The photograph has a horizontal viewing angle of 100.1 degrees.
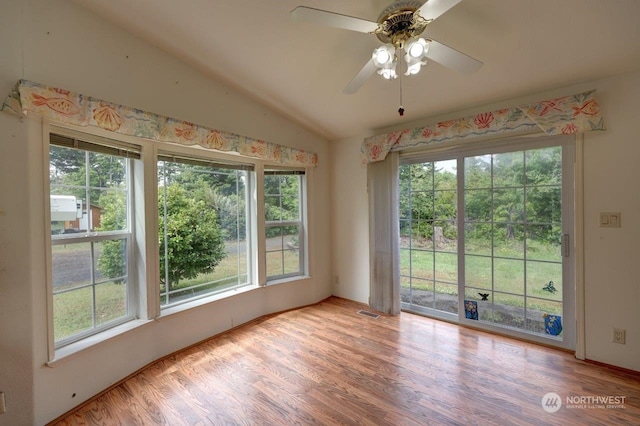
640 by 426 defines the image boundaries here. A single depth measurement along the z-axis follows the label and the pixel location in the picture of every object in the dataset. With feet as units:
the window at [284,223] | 10.47
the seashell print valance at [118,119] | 4.91
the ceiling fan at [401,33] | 3.93
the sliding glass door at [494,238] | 7.66
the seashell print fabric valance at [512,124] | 6.75
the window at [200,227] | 7.88
